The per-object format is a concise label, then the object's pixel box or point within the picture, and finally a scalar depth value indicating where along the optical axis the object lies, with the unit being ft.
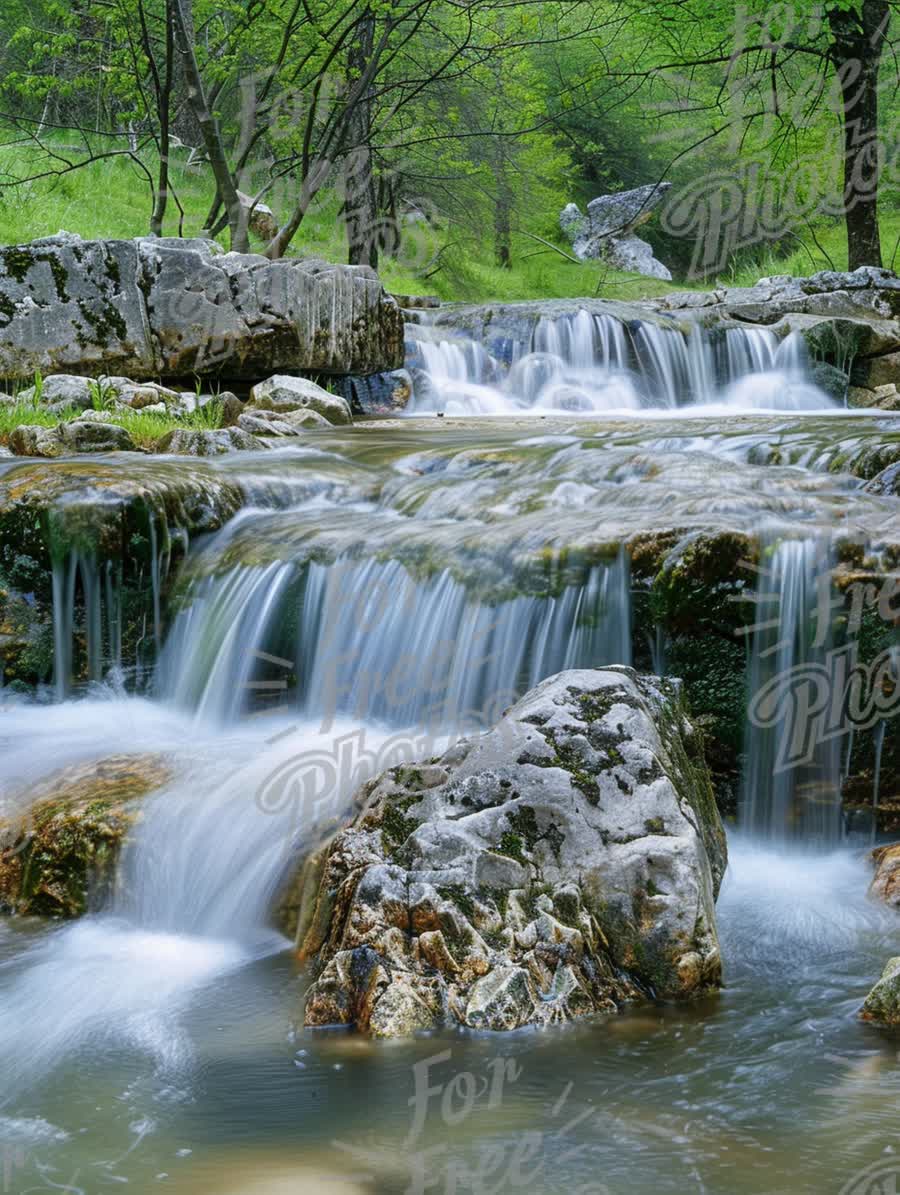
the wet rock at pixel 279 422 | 27.63
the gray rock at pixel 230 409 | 28.48
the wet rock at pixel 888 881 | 12.07
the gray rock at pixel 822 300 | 40.42
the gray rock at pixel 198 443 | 24.54
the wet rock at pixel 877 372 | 37.63
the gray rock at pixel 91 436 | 24.11
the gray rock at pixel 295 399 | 31.32
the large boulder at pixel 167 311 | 29.81
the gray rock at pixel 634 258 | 82.33
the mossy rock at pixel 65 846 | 12.48
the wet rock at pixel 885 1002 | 9.23
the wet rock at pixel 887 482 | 17.54
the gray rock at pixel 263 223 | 59.82
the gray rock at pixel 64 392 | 27.66
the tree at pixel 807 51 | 38.73
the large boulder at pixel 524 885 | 9.41
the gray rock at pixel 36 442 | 23.77
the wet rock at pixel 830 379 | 36.91
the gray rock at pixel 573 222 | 88.58
